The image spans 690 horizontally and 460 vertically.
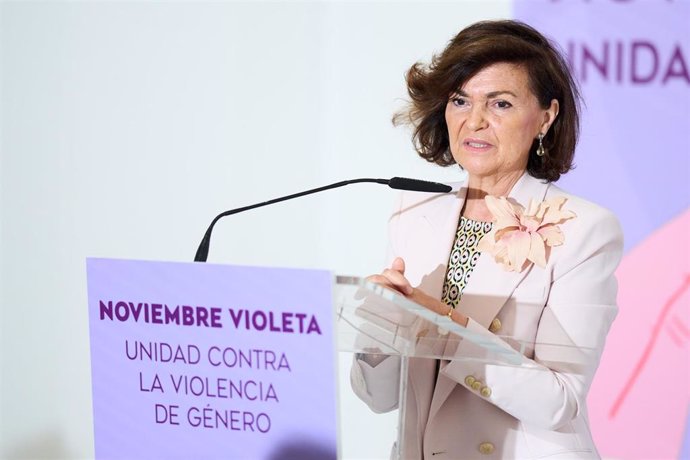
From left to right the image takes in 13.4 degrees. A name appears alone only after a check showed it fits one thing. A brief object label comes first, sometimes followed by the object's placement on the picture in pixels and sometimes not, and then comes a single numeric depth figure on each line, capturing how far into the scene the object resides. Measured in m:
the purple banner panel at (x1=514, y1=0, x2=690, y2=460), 5.43
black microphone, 4.00
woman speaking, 4.11
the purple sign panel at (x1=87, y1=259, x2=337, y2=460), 3.77
